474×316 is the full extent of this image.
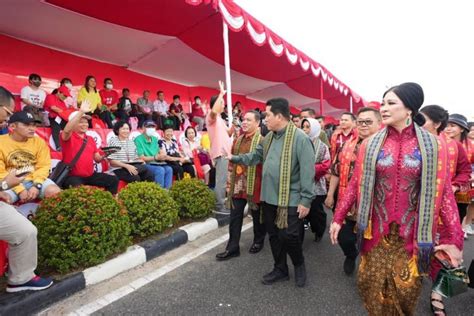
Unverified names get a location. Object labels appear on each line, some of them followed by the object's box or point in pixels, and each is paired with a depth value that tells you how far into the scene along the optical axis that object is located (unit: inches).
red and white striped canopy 211.0
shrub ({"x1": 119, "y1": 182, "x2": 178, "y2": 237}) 135.6
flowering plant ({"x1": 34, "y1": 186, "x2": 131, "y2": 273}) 101.8
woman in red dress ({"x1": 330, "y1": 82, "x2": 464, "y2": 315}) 62.9
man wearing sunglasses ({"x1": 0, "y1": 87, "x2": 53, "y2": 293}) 88.4
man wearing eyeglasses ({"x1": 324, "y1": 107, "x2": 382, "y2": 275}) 110.0
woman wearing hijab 148.2
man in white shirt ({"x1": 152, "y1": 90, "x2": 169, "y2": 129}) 333.7
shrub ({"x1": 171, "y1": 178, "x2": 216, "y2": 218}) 164.9
